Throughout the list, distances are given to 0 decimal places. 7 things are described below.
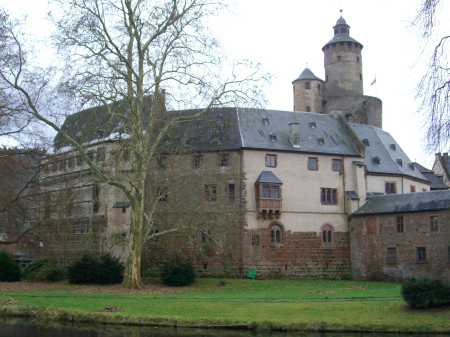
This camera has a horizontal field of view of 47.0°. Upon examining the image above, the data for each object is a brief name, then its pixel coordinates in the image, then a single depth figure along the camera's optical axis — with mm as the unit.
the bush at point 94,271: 29938
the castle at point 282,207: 35906
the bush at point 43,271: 31406
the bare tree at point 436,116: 15438
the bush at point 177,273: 30297
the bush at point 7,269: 31906
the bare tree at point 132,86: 25953
